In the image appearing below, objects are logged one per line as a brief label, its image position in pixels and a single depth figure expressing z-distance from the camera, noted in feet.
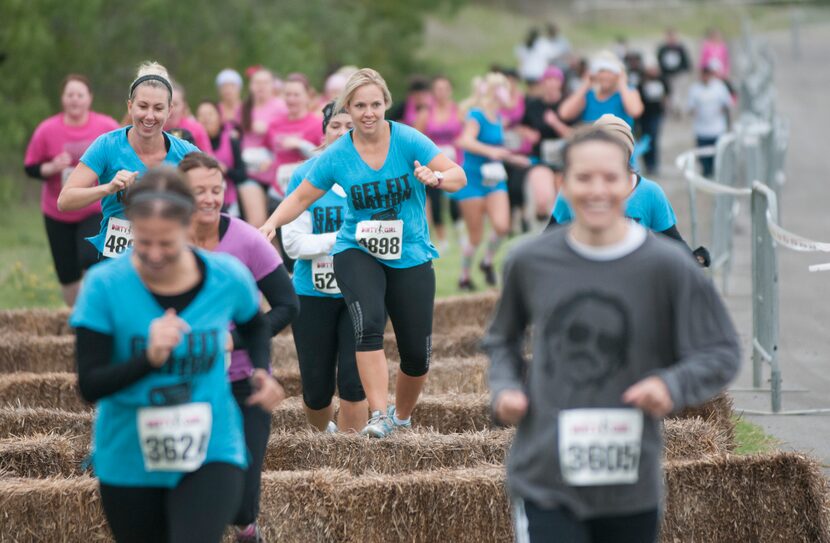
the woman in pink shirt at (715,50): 212.76
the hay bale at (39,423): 58.65
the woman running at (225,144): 92.63
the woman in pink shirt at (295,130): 90.74
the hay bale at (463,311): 89.25
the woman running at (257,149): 97.86
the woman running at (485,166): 105.29
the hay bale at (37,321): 86.38
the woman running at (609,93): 89.49
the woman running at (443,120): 119.96
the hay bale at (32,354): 79.20
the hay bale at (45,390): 67.92
